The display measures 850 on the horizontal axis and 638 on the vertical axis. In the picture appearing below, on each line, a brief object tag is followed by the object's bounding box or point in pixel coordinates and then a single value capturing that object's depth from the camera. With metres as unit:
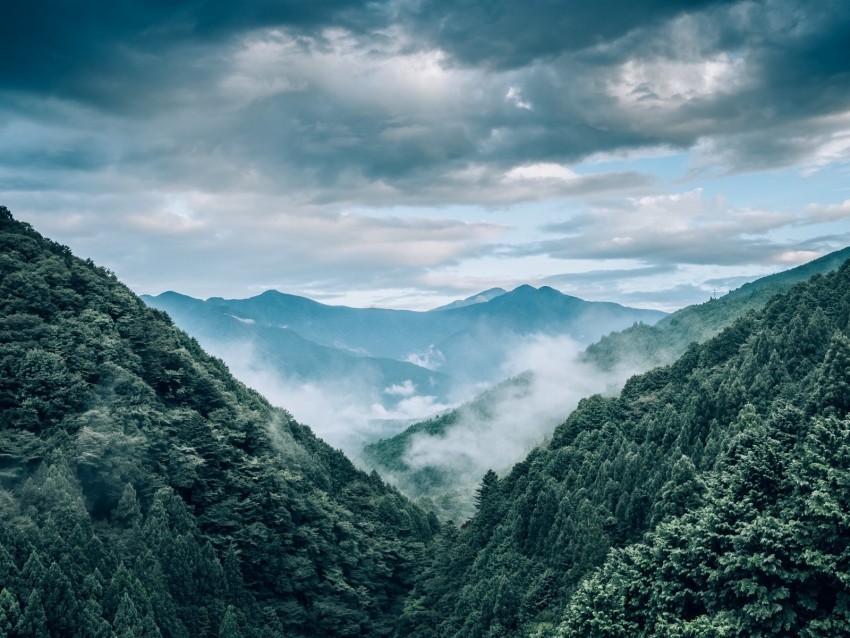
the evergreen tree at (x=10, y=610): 30.12
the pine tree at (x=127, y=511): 44.19
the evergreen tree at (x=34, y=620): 30.50
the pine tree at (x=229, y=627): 41.62
